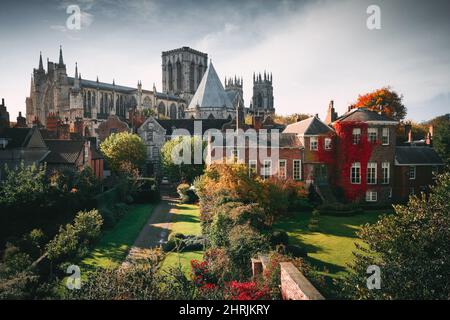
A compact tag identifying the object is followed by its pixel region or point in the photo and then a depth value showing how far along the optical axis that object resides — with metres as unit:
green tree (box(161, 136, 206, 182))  44.16
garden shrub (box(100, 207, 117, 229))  28.08
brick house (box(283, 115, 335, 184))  35.16
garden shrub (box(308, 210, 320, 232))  26.36
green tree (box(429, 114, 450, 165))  42.78
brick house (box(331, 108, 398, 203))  34.66
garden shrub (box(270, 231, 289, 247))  20.48
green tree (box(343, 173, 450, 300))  11.00
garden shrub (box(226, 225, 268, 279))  16.23
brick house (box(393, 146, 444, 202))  35.50
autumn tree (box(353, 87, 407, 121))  56.62
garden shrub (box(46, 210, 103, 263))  19.20
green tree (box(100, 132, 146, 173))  45.06
